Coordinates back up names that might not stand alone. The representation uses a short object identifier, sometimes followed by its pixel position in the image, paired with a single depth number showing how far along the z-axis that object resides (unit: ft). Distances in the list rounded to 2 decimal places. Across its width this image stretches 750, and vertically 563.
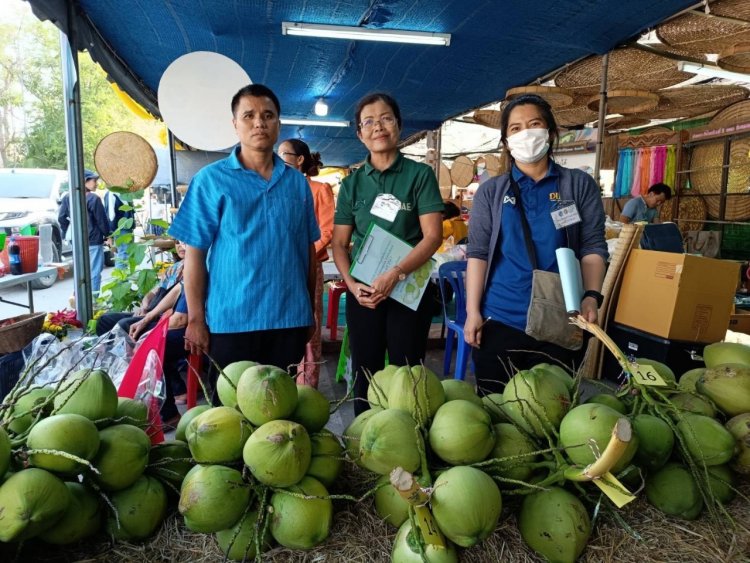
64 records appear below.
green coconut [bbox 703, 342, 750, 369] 4.17
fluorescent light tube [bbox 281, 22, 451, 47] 15.22
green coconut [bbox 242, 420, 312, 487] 2.87
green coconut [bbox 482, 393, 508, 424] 3.55
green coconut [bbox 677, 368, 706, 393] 4.10
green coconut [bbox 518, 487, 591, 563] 2.88
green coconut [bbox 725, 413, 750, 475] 3.48
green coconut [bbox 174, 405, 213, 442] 3.63
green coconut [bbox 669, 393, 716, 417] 3.72
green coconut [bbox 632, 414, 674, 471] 3.29
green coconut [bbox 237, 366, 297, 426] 3.14
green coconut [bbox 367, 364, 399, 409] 3.63
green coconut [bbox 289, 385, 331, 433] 3.38
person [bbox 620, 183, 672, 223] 24.09
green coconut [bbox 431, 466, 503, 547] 2.66
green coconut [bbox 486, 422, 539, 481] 3.09
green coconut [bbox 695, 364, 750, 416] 3.79
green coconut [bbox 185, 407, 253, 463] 3.07
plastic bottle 13.79
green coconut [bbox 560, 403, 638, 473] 2.92
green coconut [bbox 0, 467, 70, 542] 2.57
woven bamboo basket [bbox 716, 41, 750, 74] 14.76
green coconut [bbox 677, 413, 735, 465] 3.38
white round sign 11.85
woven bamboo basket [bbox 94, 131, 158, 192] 15.19
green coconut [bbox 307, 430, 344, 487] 3.19
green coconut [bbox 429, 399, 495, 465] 2.97
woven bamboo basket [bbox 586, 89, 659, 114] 17.52
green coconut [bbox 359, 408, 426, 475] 2.97
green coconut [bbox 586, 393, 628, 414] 3.65
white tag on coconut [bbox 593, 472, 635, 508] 2.69
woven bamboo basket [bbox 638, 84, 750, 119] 23.44
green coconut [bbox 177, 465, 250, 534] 2.88
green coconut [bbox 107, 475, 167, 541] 3.06
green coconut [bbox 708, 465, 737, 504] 3.43
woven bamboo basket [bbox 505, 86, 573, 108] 17.56
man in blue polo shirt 6.54
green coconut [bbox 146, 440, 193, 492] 3.37
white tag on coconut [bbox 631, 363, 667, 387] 3.60
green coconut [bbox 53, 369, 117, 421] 3.23
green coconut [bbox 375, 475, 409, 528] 3.06
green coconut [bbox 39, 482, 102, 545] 2.89
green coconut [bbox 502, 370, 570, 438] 3.31
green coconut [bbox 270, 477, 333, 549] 2.92
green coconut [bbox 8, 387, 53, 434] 3.16
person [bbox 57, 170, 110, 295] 24.90
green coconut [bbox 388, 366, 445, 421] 3.30
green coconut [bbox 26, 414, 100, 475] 2.79
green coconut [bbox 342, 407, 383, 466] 3.38
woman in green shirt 7.35
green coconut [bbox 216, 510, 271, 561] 2.99
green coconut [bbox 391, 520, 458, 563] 2.74
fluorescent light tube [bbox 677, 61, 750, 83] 17.84
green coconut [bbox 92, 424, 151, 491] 3.02
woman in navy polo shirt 6.37
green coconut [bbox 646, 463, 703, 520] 3.27
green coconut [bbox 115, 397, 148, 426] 3.51
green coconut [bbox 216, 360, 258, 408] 3.51
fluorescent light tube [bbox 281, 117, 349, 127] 31.53
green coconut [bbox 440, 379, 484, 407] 3.62
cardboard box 11.23
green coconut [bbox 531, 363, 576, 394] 3.71
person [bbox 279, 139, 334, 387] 10.64
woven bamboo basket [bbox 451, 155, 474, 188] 33.73
